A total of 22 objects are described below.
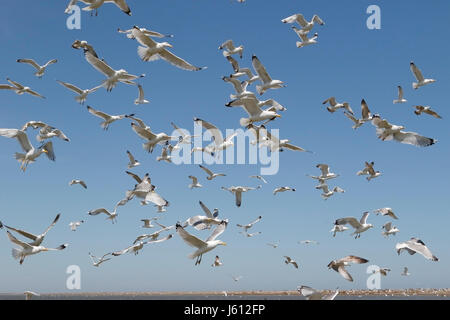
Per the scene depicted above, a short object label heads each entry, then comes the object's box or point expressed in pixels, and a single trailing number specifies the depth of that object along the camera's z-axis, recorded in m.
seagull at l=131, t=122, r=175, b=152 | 20.20
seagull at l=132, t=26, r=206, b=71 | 17.84
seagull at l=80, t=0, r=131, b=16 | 17.49
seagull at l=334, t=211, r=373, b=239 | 17.81
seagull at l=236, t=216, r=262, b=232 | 28.28
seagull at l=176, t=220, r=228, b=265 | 12.34
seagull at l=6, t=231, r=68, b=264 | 15.94
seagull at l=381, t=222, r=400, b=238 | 23.48
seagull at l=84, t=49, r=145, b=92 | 19.09
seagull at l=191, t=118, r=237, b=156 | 20.95
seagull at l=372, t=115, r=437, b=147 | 17.14
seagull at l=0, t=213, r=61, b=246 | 15.71
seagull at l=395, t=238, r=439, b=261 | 14.50
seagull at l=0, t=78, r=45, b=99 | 21.47
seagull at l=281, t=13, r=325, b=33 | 23.31
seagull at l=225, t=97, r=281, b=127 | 18.41
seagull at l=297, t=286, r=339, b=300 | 11.57
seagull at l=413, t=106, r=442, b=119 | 22.41
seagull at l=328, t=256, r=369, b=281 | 13.14
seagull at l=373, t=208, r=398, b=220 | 22.18
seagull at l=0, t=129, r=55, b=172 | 18.73
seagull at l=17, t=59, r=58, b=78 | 22.38
